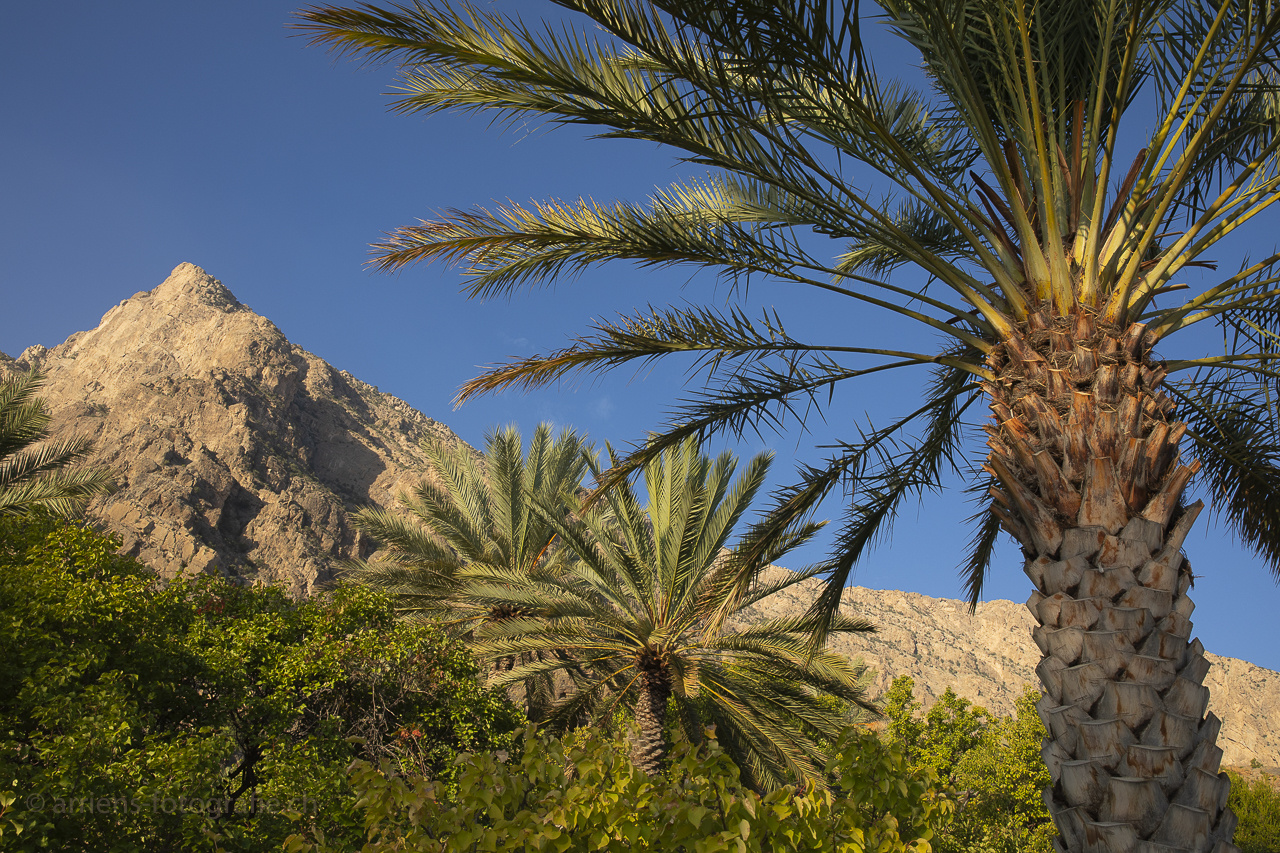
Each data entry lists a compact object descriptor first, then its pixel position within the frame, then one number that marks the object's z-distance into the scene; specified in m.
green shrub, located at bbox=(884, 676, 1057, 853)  14.95
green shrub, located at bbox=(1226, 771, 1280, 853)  16.31
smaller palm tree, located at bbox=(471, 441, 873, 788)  10.52
